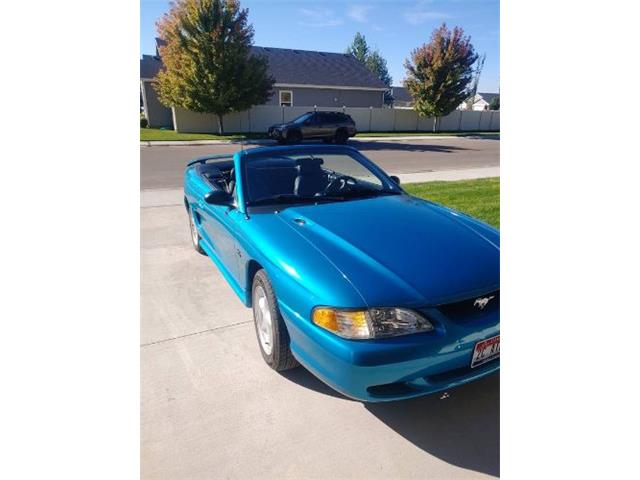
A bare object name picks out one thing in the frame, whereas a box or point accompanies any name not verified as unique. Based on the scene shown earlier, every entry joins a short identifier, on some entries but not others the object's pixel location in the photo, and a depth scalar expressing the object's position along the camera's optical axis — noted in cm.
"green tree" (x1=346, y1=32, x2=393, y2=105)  8056
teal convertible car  191
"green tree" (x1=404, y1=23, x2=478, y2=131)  2700
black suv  1955
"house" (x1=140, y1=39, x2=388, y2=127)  2512
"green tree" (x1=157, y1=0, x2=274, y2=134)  1828
